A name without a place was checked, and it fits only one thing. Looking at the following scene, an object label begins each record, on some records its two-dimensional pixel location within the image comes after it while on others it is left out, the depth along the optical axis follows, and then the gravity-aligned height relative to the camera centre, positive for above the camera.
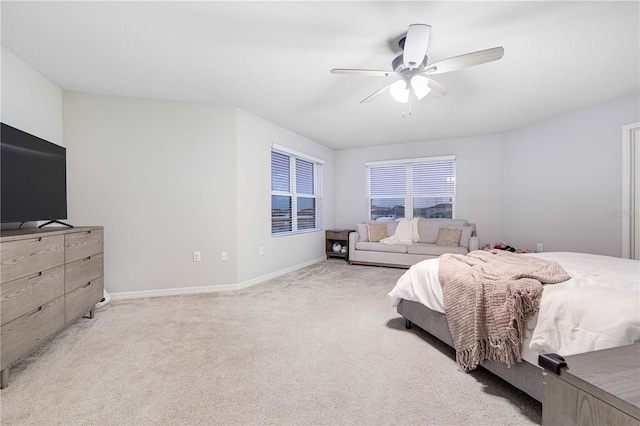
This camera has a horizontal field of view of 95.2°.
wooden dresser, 1.73 -0.52
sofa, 5.02 -0.58
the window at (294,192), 4.75 +0.34
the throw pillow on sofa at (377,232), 5.68 -0.42
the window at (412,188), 5.73 +0.46
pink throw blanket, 1.54 -0.54
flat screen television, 2.11 +0.27
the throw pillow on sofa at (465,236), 5.02 -0.44
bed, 1.22 -0.49
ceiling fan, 1.94 +1.10
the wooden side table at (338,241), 5.90 -0.64
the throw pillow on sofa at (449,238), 5.02 -0.48
